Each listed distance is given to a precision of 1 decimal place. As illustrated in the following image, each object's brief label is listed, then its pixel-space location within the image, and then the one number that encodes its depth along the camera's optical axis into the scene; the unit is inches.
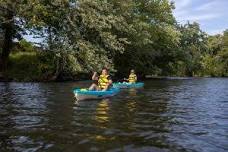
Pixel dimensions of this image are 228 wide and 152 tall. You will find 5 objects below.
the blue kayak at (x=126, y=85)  673.4
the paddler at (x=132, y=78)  742.3
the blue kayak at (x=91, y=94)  446.6
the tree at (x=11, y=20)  734.4
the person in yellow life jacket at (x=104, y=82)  511.9
